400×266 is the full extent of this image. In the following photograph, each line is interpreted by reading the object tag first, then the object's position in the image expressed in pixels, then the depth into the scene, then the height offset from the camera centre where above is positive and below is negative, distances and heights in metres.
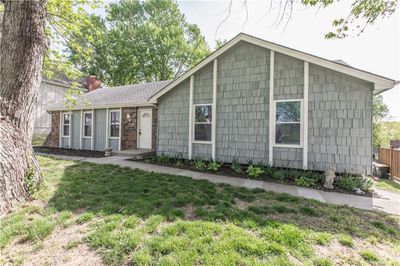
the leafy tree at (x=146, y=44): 24.22 +11.30
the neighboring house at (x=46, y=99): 16.78 +2.83
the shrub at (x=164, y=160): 8.38 -1.13
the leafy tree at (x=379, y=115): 17.20 +3.11
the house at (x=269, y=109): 6.03 +0.97
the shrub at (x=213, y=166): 7.21 -1.19
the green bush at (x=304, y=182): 5.81 -1.36
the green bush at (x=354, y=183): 5.50 -1.31
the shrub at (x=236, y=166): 6.97 -1.14
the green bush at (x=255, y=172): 6.54 -1.22
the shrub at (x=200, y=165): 7.44 -1.20
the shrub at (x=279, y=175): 6.23 -1.25
